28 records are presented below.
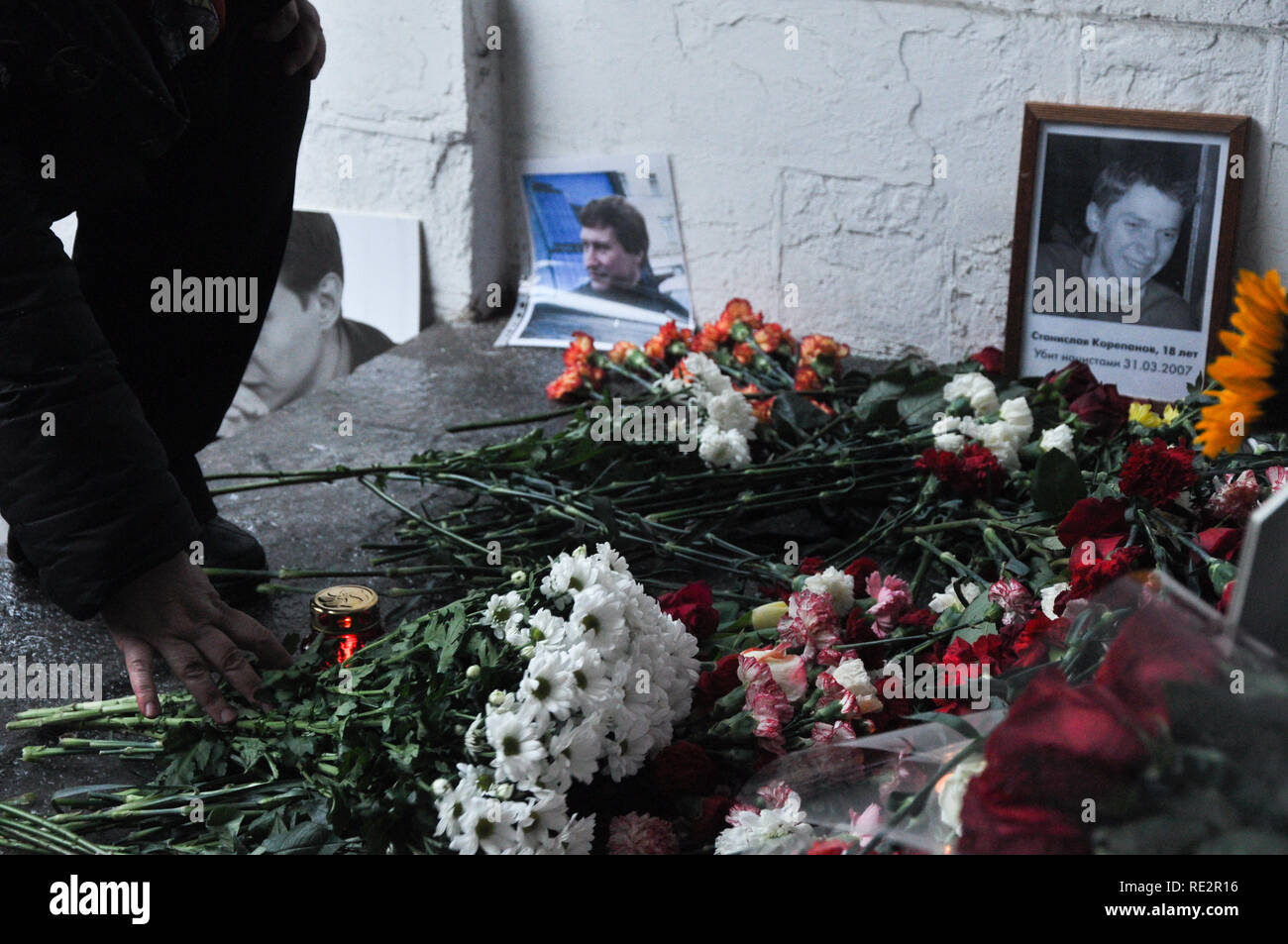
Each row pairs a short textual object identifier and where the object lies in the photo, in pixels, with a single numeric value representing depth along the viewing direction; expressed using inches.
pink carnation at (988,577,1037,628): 55.9
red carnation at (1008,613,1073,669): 40.6
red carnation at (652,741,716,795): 48.0
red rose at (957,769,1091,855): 25.8
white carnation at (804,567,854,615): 58.8
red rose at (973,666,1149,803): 25.2
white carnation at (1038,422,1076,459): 72.5
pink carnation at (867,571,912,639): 58.1
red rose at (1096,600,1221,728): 26.3
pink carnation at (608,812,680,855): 45.6
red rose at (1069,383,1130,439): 79.5
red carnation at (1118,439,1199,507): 60.8
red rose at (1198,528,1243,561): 56.9
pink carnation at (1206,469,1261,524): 62.7
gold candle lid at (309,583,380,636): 59.1
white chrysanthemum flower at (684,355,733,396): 84.5
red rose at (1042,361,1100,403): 84.6
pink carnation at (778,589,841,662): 55.7
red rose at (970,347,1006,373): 91.7
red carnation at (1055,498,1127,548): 60.4
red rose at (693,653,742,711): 52.7
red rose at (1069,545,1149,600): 52.7
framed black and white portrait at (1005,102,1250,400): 93.7
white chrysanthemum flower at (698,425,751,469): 79.6
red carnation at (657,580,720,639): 57.3
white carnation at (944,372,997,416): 79.8
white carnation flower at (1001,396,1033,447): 75.9
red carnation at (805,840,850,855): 32.1
